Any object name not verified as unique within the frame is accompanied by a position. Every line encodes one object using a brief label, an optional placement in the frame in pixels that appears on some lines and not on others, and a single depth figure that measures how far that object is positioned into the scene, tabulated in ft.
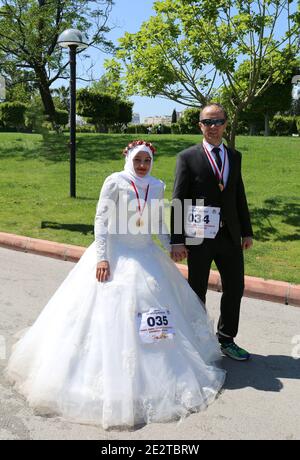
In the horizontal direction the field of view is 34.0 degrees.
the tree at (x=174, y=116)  174.15
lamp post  29.04
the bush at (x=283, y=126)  108.37
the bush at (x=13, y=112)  91.40
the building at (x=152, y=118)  281.62
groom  12.58
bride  10.43
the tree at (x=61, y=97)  170.71
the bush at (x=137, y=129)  120.37
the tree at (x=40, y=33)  76.74
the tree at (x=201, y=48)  24.32
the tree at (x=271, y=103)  95.25
